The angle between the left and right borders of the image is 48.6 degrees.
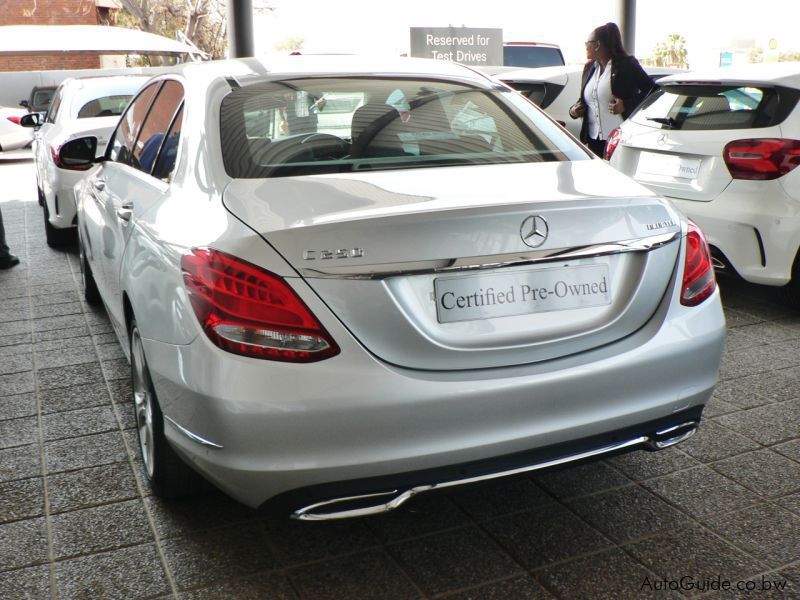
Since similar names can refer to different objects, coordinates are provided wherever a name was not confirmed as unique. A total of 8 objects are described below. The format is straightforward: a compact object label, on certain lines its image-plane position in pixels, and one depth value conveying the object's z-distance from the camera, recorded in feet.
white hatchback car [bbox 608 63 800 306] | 16.17
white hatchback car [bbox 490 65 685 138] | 31.58
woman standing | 21.89
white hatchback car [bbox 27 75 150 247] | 24.31
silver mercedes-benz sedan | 7.26
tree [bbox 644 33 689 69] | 236.22
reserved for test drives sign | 53.16
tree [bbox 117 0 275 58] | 103.35
